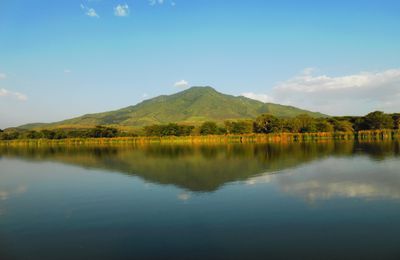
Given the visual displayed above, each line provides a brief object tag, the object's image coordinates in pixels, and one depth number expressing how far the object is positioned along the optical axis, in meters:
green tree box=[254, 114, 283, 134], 140.12
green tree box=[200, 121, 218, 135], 150.21
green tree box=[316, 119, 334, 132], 136.76
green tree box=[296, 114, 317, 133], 135.85
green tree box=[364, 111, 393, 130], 130.12
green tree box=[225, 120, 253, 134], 147.38
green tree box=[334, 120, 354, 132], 139.38
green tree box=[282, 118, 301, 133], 137.62
